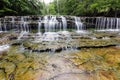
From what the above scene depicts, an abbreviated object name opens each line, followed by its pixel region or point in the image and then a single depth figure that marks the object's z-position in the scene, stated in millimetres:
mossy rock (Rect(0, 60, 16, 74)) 2140
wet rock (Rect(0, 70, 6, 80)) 1891
